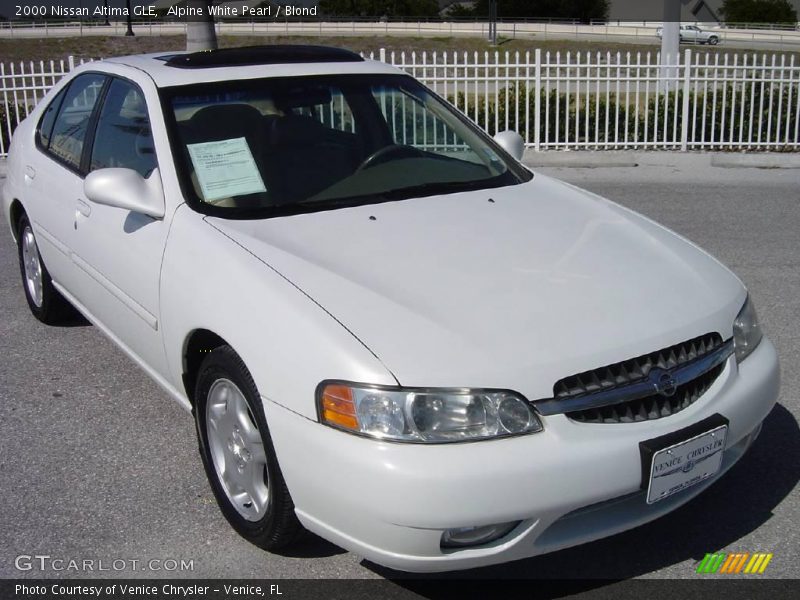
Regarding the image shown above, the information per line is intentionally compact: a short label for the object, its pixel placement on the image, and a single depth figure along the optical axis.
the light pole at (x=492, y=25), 52.45
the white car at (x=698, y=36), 55.78
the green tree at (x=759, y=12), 74.81
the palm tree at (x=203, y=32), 13.97
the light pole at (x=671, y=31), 14.07
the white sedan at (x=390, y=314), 2.74
